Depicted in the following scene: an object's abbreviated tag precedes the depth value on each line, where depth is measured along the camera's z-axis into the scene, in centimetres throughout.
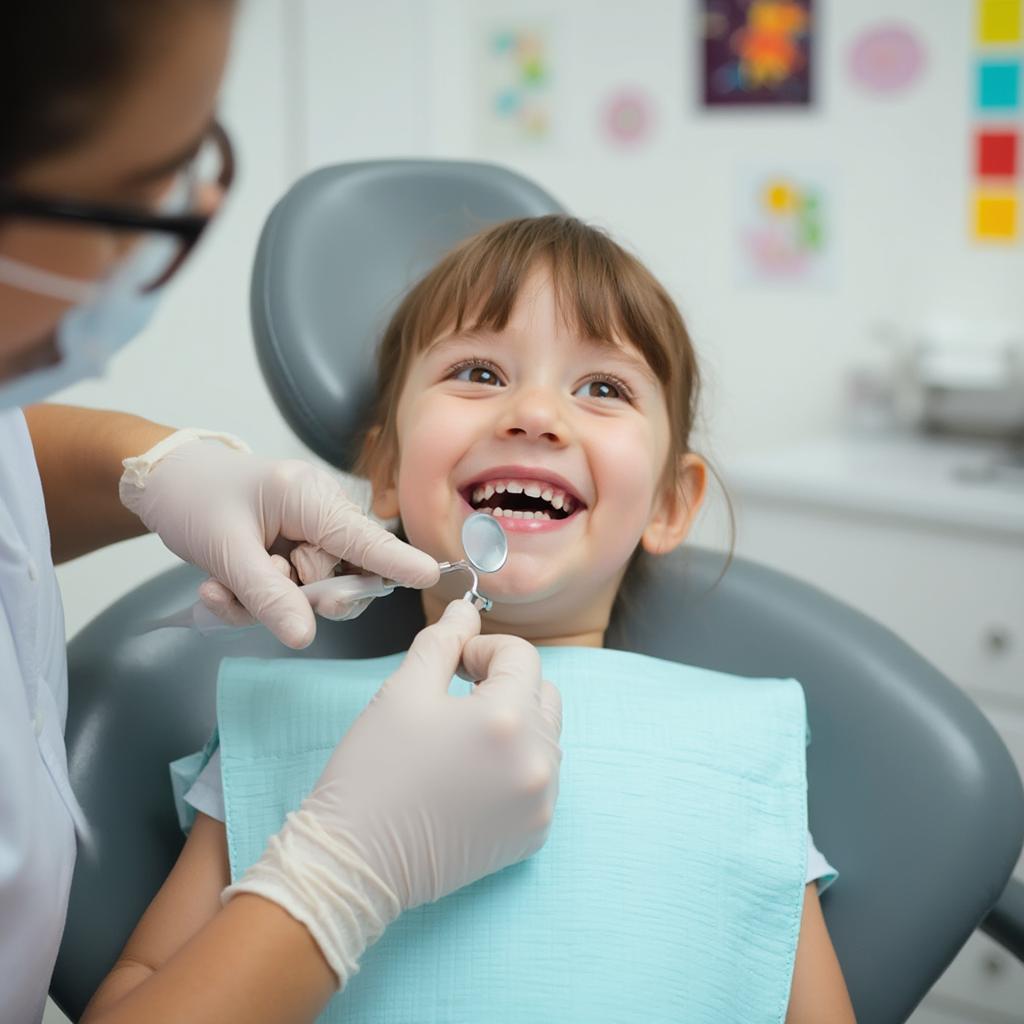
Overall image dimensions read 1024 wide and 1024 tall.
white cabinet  191
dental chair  104
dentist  50
